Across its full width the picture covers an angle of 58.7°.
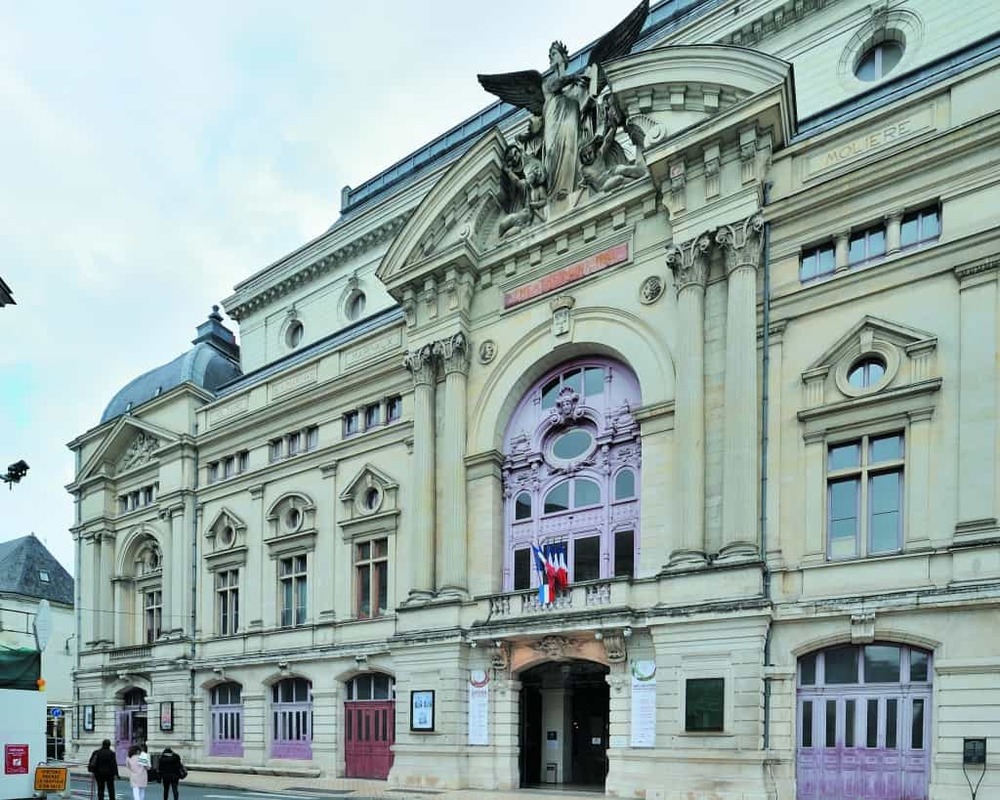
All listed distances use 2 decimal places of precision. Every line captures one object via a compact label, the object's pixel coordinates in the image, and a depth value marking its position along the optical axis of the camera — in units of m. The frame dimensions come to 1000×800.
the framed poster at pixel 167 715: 34.91
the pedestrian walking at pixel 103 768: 19.91
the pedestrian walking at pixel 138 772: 19.00
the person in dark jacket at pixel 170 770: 20.19
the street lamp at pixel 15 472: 20.36
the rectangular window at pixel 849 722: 18.47
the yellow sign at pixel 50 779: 13.29
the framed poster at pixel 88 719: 39.97
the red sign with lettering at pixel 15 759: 12.76
